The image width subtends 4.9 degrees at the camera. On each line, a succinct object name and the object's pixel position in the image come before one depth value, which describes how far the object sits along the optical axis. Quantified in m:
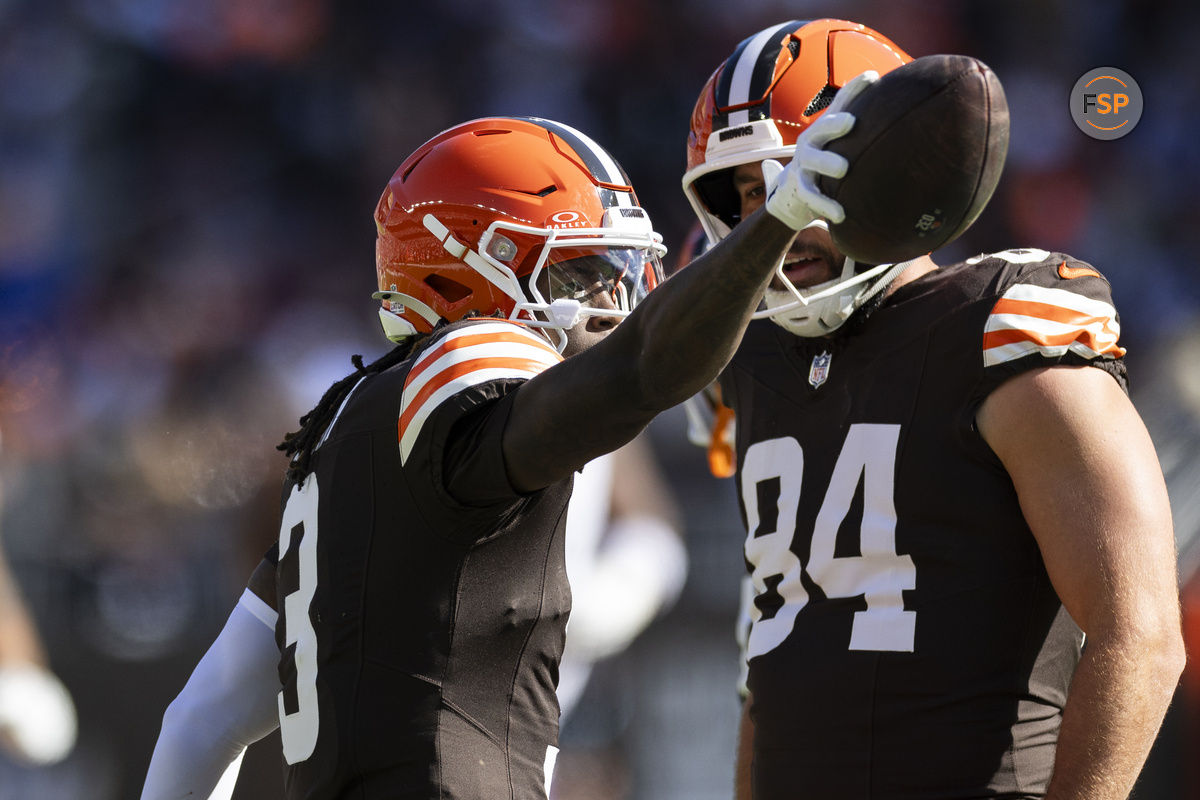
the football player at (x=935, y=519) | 13.57
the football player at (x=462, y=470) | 13.40
